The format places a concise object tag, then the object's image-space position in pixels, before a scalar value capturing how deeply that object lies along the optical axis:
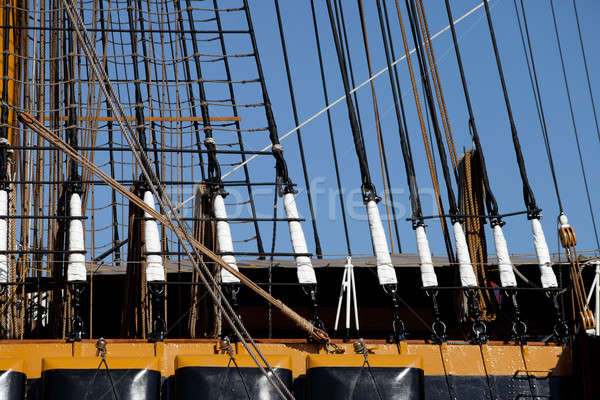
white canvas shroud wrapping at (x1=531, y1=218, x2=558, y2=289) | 15.39
